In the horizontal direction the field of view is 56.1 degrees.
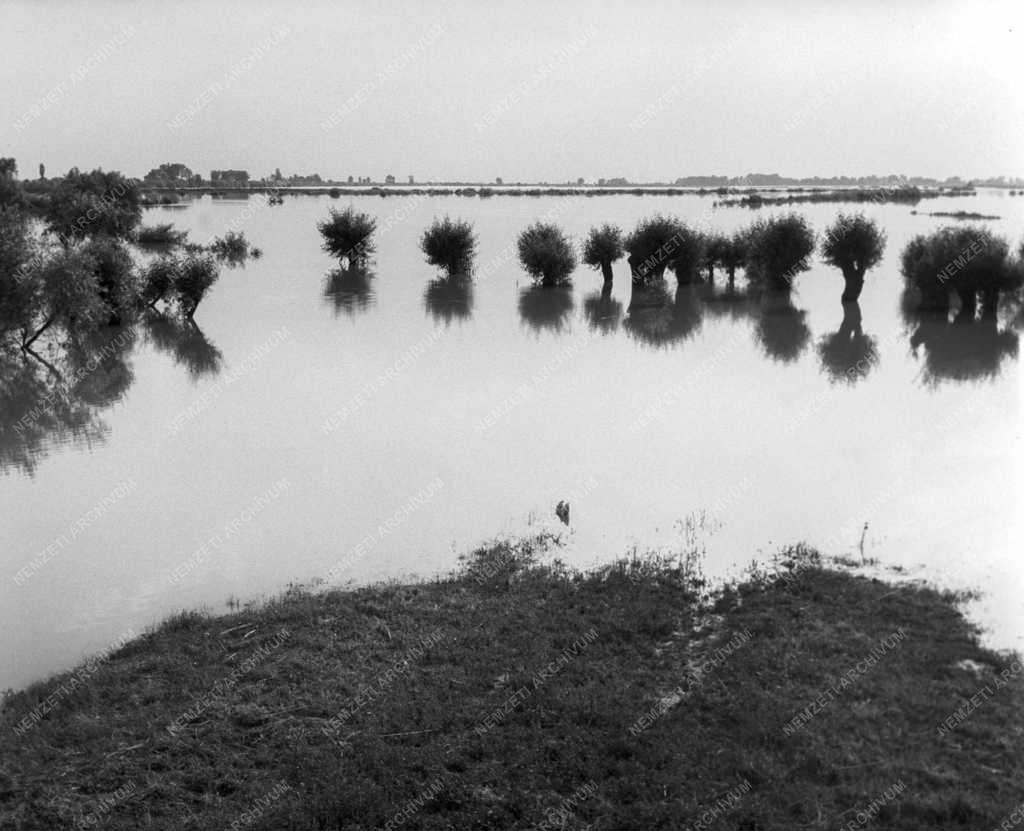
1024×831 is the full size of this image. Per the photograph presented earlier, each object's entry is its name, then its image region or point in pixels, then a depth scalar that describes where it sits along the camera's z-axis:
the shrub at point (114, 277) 26.20
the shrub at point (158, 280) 28.86
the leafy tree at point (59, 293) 22.50
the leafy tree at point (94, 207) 48.91
